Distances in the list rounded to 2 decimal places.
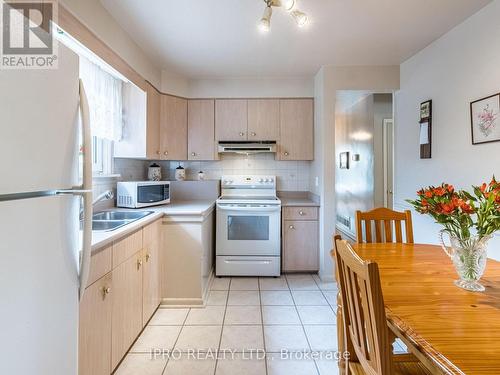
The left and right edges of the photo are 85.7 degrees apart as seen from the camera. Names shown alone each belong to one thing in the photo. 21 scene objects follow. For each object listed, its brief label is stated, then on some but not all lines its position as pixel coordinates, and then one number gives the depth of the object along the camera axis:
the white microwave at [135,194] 2.55
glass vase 1.12
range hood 3.32
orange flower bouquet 1.06
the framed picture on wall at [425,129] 2.55
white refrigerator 0.72
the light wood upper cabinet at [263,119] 3.43
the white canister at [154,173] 3.42
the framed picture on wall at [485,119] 1.89
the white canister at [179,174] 3.59
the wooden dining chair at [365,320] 0.81
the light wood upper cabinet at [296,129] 3.44
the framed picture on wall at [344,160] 4.93
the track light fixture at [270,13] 1.62
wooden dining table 0.72
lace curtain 2.08
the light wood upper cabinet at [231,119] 3.43
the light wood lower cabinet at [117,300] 1.36
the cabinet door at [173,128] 3.26
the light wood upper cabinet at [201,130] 3.42
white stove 3.12
